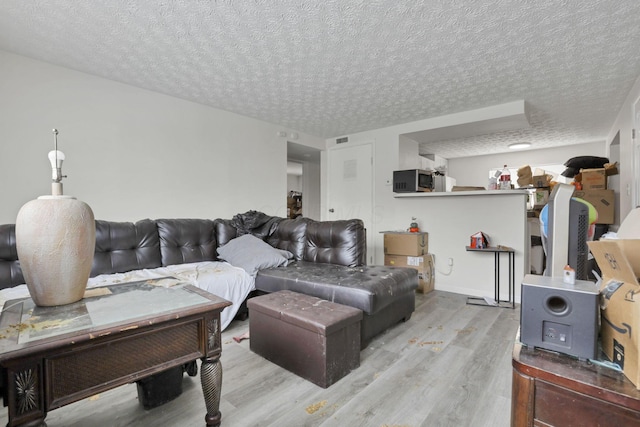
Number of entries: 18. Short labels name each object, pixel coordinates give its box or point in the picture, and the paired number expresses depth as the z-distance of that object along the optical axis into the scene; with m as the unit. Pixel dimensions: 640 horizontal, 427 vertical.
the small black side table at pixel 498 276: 3.37
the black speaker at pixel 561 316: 0.67
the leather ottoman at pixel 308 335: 1.69
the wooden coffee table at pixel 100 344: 0.80
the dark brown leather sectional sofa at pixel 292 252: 2.17
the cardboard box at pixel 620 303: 0.58
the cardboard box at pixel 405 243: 3.79
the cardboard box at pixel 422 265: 3.71
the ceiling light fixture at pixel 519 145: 5.45
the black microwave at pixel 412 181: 4.09
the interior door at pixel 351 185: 4.83
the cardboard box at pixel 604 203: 3.79
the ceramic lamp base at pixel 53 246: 1.04
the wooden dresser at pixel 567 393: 0.56
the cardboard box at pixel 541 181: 4.92
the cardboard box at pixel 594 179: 3.97
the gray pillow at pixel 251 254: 2.82
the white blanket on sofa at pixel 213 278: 2.35
